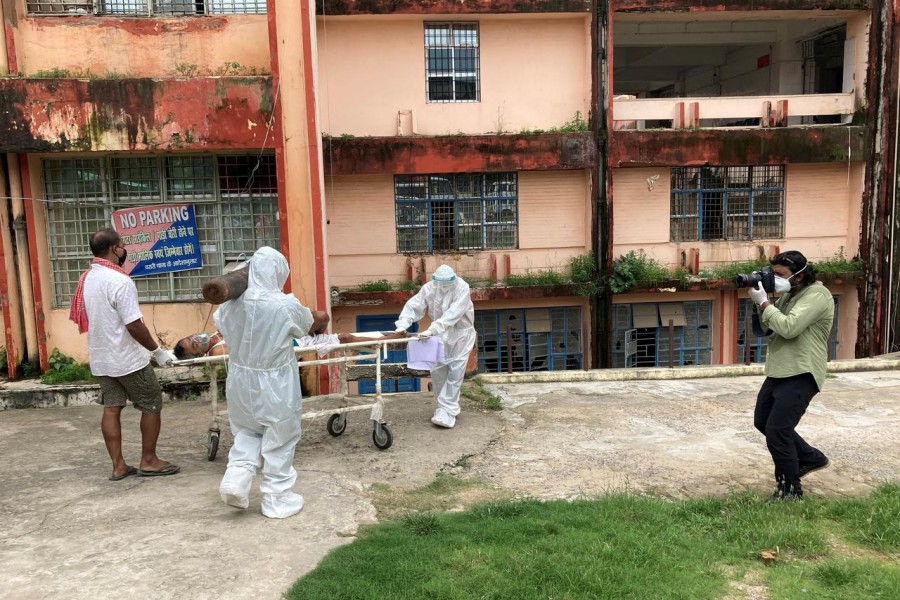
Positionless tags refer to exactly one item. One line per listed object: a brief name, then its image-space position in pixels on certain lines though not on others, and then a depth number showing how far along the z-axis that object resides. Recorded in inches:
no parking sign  328.2
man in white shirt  192.1
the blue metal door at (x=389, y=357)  480.2
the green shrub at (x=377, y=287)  491.5
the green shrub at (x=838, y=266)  532.1
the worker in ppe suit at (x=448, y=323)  252.4
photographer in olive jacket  172.7
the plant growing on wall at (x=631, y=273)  505.7
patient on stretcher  195.0
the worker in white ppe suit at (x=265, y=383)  171.2
